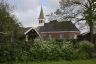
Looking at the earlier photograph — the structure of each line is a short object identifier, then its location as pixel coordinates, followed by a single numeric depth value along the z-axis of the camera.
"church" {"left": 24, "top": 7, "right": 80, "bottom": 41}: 35.50
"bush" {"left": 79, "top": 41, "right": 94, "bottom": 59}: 14.10
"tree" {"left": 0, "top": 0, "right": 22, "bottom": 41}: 18.32
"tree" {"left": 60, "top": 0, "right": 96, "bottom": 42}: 20.54
